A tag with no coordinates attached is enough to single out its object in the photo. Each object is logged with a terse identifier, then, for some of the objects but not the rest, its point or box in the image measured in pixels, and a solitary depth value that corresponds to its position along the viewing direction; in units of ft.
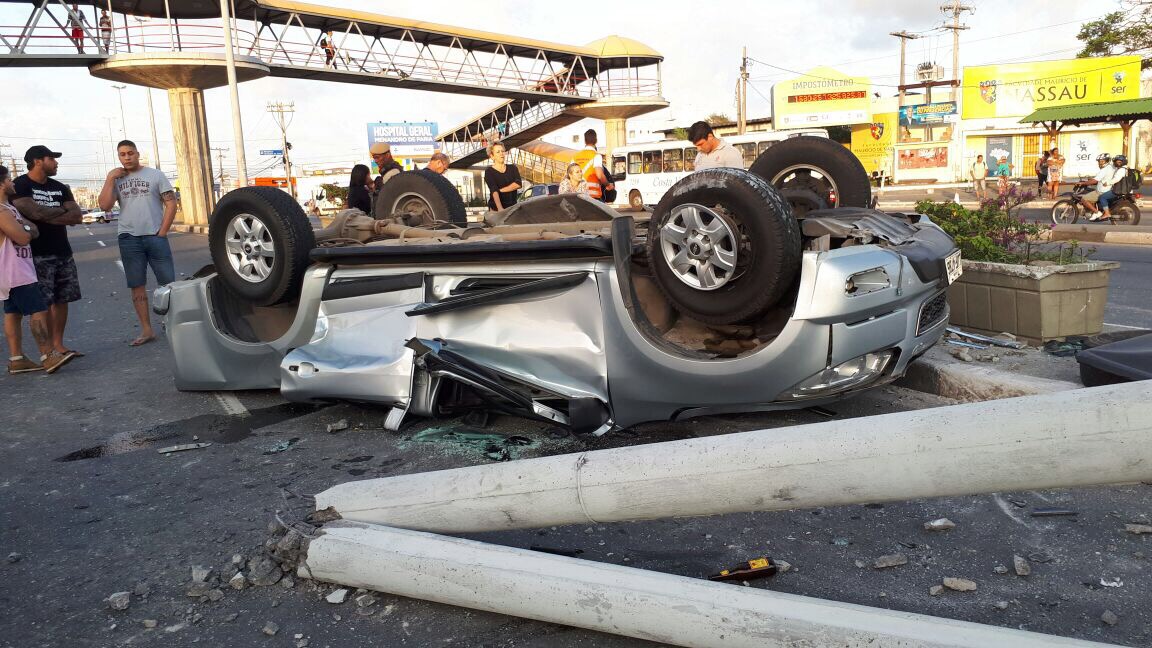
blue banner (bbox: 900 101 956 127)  136.77
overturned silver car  11.04
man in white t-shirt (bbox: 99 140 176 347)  22.81
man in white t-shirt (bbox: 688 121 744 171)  19.35
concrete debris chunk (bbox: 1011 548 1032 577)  7.93
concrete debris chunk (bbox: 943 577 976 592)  7.66
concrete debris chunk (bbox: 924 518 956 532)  9.02
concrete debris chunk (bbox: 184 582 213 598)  8.30
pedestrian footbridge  82.99
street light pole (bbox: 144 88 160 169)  177.17
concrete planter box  16.38
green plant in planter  17.95
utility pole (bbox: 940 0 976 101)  163.63
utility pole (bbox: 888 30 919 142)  163.49
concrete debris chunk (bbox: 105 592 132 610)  8.17
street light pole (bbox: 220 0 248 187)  75.77
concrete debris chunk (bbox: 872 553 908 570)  8.22
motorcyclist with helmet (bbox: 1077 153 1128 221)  48.65
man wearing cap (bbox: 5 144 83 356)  20.79
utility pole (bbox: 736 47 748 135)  139.64
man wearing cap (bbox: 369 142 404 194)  25.09
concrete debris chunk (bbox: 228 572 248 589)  8.43
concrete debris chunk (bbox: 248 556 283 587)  8.46
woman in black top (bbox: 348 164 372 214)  26.08
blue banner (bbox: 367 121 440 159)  266.77
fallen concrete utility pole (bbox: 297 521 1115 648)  5.93
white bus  72.08
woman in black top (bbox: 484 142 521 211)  27.66
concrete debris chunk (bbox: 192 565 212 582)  8.58
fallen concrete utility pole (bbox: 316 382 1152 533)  5.65
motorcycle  49.06
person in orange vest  27.81
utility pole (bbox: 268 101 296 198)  237.04
